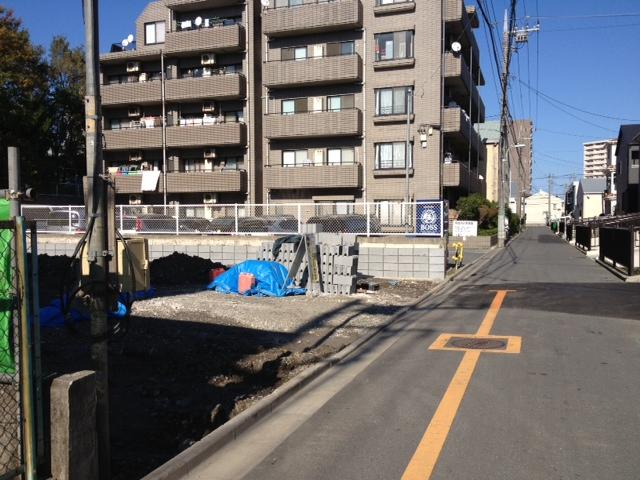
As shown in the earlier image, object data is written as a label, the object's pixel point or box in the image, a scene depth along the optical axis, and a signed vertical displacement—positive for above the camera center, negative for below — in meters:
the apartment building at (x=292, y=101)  34.34 +7.55
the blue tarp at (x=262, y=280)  13.47 -1.51
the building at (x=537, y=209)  145.75 +1.97
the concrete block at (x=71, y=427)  3.42 -1.27
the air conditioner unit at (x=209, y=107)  38.59 +7.39
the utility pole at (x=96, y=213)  4.10 +0.03
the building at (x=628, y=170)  43.28 +3.78
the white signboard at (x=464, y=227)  33.00 -0.61
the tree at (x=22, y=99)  34.47 +7.71
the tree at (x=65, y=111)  41.16 +7.67
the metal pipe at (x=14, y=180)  3.51 +0.23
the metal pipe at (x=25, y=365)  3.39 -0.88
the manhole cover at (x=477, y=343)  8.29 -1.88
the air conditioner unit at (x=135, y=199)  40.58 +1.28
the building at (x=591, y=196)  87.25 +3.13
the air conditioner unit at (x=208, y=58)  38.59 +10.67
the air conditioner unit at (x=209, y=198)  38.97 +1.30
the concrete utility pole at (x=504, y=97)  29.27 +6.45
